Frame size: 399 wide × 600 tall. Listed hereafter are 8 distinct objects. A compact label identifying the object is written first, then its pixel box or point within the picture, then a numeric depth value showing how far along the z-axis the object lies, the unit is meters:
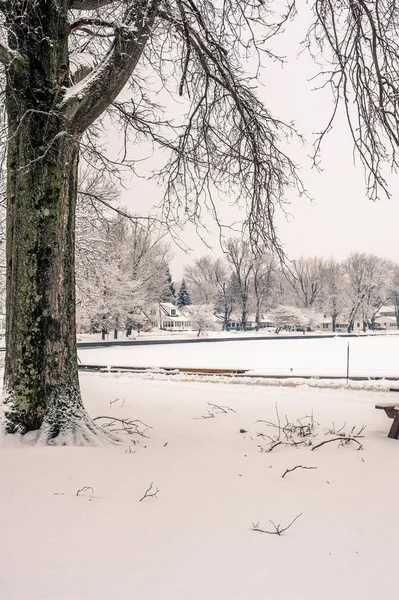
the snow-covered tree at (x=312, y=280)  82.56
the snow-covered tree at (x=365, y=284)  82.81
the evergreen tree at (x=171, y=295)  87.59
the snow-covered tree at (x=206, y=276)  81.94
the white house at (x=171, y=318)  82.44
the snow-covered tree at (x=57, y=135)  4.61
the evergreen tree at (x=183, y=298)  94.31
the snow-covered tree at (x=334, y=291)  83.19
